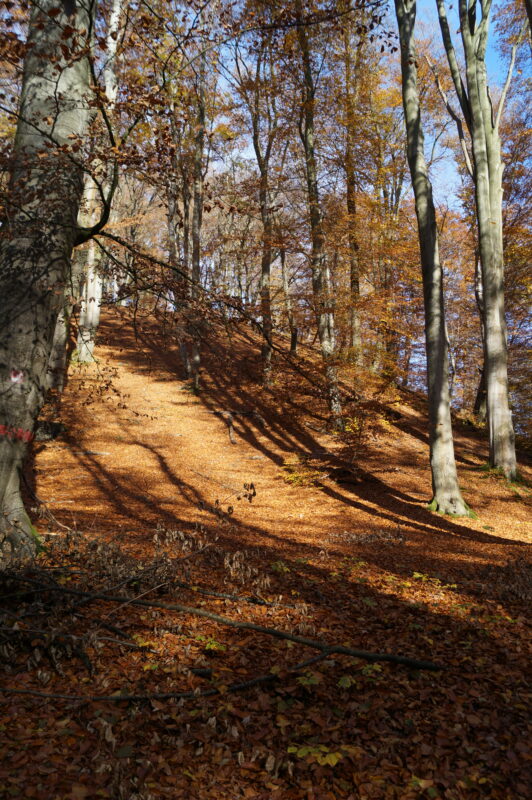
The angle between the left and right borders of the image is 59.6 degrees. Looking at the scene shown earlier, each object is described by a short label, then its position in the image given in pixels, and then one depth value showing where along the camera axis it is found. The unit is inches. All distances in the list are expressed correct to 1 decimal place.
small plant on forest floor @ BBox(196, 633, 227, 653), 135.9
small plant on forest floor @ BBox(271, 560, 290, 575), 207.7
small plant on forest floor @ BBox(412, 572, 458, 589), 200.2
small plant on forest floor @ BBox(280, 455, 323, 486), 456.4
